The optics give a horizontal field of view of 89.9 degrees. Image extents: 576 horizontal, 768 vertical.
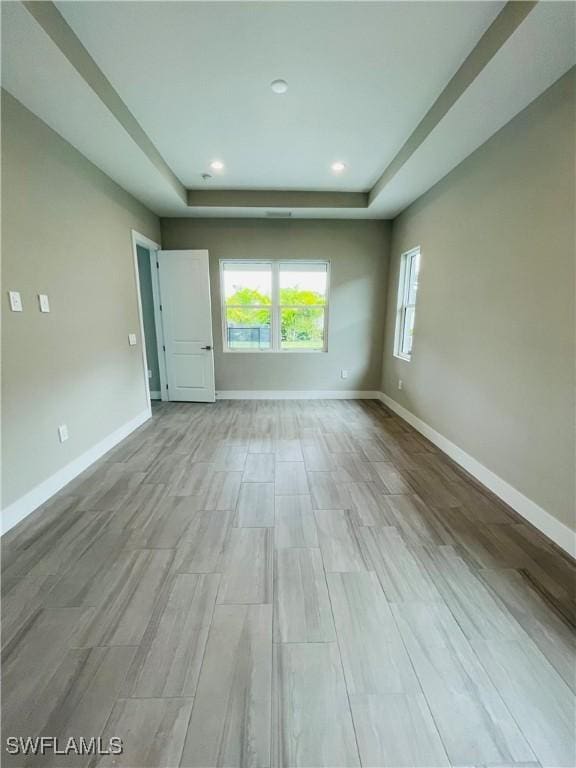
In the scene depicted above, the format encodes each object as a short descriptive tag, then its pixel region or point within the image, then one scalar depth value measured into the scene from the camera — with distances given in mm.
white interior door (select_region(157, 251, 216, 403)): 4137
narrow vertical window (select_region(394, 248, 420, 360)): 3883
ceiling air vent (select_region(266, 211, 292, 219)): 3959
